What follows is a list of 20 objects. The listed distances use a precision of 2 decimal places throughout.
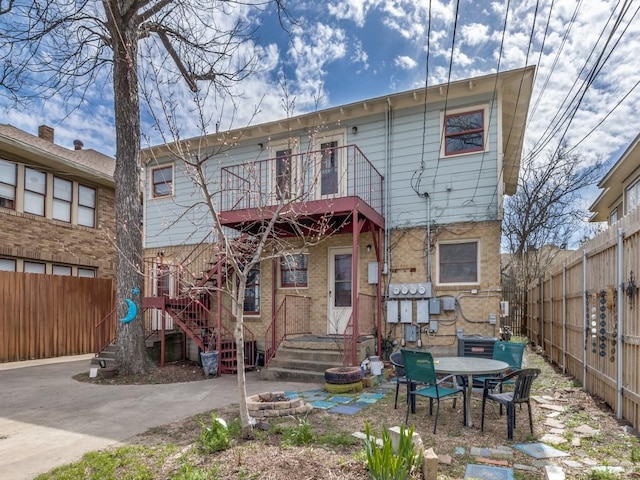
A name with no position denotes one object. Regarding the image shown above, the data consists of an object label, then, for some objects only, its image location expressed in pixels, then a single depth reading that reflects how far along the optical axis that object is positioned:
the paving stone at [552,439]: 4.73
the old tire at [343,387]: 7.29
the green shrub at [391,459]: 3.10
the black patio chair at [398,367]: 6.10
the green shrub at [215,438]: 4.09
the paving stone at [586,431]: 4.93
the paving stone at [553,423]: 5.34
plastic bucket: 8.58
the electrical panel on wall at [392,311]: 9.86
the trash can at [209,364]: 9.63
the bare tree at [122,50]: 8.94
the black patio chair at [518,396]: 4.82
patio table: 5.15
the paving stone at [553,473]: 3.44
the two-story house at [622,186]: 11.08
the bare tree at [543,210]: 18.91
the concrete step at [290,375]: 8.46
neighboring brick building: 13.05
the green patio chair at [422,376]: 5.25
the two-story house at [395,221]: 9.41
